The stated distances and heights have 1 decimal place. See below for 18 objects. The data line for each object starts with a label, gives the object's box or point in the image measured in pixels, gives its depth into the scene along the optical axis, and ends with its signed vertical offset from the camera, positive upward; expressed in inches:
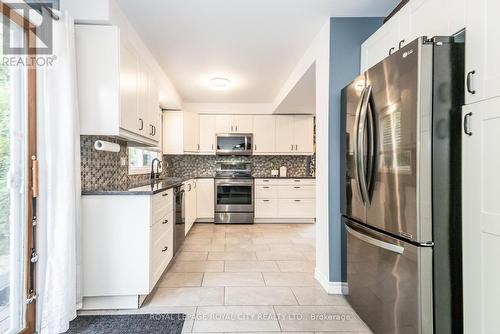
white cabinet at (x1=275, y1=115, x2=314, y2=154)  224.2 +25.6
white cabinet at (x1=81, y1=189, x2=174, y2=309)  81.4 -24.8
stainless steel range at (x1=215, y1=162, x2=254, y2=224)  212.1 -25.9
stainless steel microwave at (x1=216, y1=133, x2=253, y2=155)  221.0 +17.6
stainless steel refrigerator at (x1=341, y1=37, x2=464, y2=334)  55.5 -4.8
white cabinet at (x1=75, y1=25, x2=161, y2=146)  82.9 +26.3
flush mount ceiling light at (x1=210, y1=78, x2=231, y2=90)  158.6 +48.4
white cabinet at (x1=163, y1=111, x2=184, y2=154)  205.5 +25.2
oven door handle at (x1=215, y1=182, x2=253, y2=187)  211.8 -13.7
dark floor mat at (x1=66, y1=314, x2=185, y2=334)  72.9 -43.0
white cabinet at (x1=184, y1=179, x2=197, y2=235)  165.8 -22.6
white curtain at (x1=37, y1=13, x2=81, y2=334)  70.8 -5.9
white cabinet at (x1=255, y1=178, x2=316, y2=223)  215.3 -25.8
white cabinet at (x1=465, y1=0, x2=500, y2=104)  47.4 +20.8
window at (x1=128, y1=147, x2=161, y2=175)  141.5 +3.9
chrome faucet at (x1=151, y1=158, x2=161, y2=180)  168.6 -3.5
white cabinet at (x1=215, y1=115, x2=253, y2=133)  222.1 +33.6
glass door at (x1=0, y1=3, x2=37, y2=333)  65.4 -4.7
